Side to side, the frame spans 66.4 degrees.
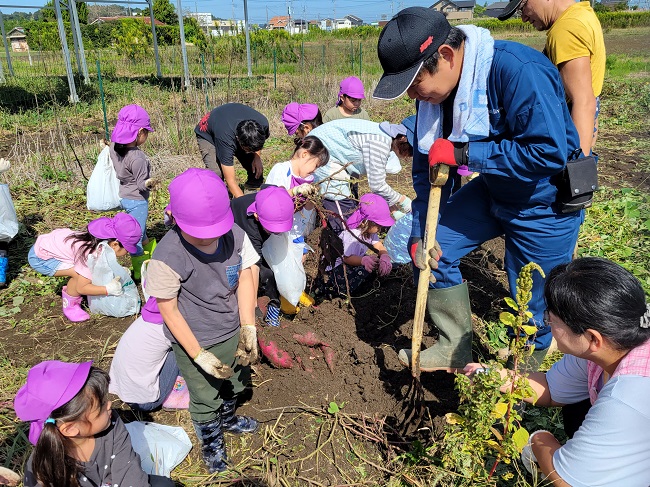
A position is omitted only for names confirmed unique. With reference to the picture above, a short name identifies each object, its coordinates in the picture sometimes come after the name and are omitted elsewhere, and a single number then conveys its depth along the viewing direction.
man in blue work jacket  1.87
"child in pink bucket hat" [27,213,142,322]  3.37
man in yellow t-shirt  2.39
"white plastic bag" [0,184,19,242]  3.83
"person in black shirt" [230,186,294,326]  2.78
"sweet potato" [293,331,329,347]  2.96
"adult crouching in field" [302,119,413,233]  3.42
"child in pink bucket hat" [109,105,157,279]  4.03
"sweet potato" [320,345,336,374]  2.88
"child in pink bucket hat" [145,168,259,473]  1.94
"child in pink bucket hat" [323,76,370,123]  4.72
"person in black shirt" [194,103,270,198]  4.00
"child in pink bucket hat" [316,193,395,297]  3.50
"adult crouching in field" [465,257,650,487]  1.37
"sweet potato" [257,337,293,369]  2.93
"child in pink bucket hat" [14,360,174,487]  1.56
